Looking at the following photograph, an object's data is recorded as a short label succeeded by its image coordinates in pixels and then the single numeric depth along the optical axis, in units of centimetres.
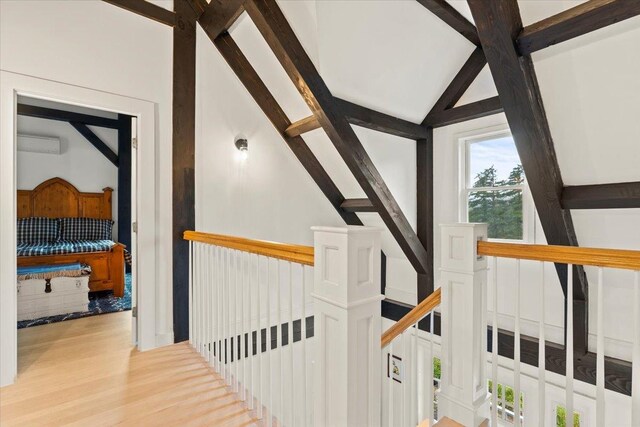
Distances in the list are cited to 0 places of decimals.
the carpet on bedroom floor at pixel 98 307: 325
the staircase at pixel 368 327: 111
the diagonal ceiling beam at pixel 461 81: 289
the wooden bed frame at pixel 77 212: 411
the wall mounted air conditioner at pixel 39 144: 529
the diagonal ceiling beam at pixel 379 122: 270
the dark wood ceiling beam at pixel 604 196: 219
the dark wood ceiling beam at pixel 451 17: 221
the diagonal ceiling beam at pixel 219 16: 254
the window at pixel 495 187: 305
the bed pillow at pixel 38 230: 490
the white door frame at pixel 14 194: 211
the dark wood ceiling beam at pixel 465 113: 277
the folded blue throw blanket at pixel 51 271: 339
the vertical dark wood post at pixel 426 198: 346
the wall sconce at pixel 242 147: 313
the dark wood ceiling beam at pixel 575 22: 154
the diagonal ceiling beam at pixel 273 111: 302
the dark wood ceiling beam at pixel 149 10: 258
